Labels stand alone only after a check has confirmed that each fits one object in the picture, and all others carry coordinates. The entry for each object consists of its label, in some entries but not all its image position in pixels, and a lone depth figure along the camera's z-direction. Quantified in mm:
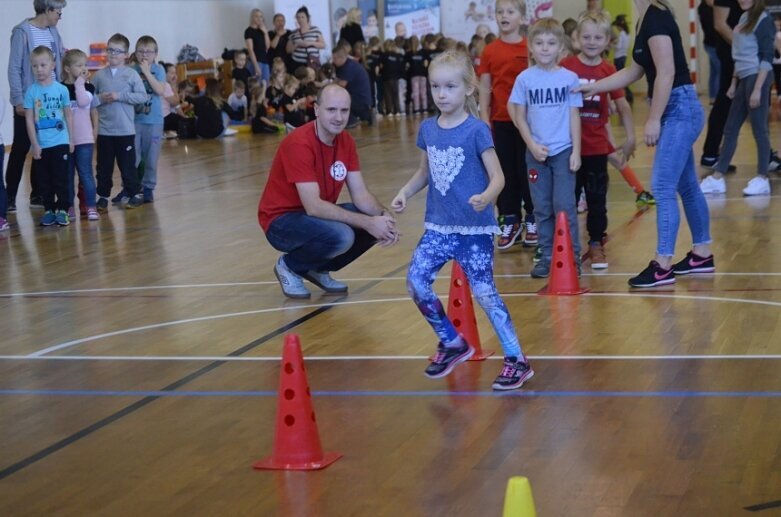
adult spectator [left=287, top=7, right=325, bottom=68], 21109
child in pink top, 10555
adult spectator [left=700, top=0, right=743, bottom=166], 10664
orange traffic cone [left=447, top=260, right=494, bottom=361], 5332
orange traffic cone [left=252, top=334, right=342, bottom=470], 3955
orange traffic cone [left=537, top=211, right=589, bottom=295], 6445
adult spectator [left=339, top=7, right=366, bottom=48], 22125
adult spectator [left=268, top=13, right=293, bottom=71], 21500
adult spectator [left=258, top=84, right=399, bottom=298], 6340
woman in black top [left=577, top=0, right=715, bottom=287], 6316
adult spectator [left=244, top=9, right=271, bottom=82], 21812
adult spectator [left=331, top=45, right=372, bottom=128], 19078
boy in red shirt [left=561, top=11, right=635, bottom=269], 7305
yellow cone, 2736
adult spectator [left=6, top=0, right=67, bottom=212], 10484
